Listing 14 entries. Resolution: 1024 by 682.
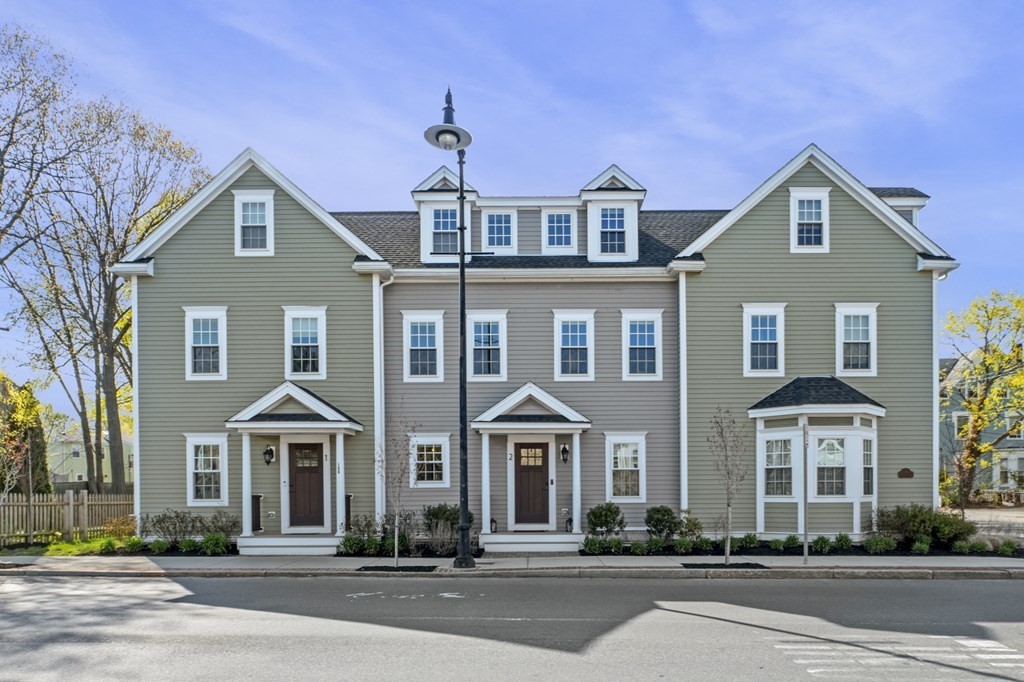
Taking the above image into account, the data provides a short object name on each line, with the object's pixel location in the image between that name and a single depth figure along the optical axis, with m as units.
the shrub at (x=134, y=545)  19.36
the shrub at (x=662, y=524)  19.55
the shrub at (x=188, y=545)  19.02
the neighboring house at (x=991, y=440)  37.09
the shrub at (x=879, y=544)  18.33
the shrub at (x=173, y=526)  19.84
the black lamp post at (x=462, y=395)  15.75
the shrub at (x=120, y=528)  21.91
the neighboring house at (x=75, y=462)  63.97
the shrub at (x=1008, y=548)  18.03
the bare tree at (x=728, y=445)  20.00
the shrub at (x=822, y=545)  18.31
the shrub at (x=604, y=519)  19.56
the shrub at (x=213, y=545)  18.80
